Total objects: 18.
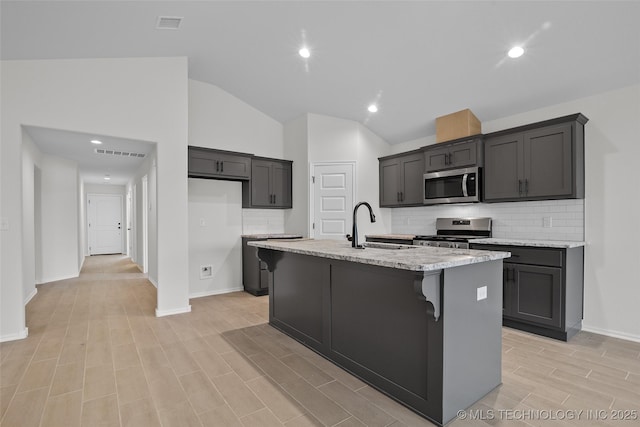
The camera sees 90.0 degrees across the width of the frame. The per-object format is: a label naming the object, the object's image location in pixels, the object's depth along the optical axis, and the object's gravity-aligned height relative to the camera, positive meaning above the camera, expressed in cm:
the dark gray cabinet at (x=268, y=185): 527 +42
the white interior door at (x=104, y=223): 1063 -43
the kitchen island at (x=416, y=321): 186 -76
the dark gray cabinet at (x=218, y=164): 465 +70
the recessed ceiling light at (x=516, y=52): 313 +156
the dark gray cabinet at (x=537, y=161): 336 +54
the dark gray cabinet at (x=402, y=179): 497 +50
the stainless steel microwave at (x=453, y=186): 417 +32
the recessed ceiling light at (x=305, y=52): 383 +192
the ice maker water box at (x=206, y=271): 509 -98
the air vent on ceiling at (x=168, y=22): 321 +193
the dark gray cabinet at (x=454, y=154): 413 +76
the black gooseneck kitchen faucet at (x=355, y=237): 270 -23
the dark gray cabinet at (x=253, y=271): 501 -98
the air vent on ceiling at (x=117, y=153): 500 +95
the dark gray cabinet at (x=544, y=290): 316 -85
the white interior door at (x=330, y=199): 530 +18
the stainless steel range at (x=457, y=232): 406 -33
